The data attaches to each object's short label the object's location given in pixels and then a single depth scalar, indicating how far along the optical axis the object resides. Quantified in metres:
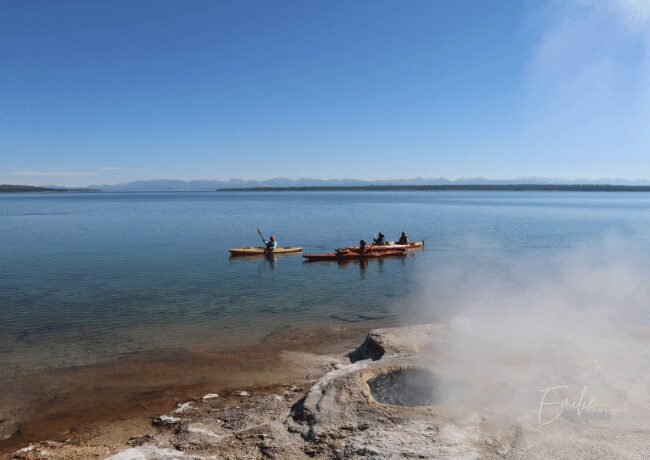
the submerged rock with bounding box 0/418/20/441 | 9.59
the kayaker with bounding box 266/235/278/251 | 35.56
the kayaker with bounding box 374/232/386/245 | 38.02
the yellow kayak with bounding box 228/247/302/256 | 34.81
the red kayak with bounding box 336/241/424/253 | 34.81
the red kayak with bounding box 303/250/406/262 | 33.44
